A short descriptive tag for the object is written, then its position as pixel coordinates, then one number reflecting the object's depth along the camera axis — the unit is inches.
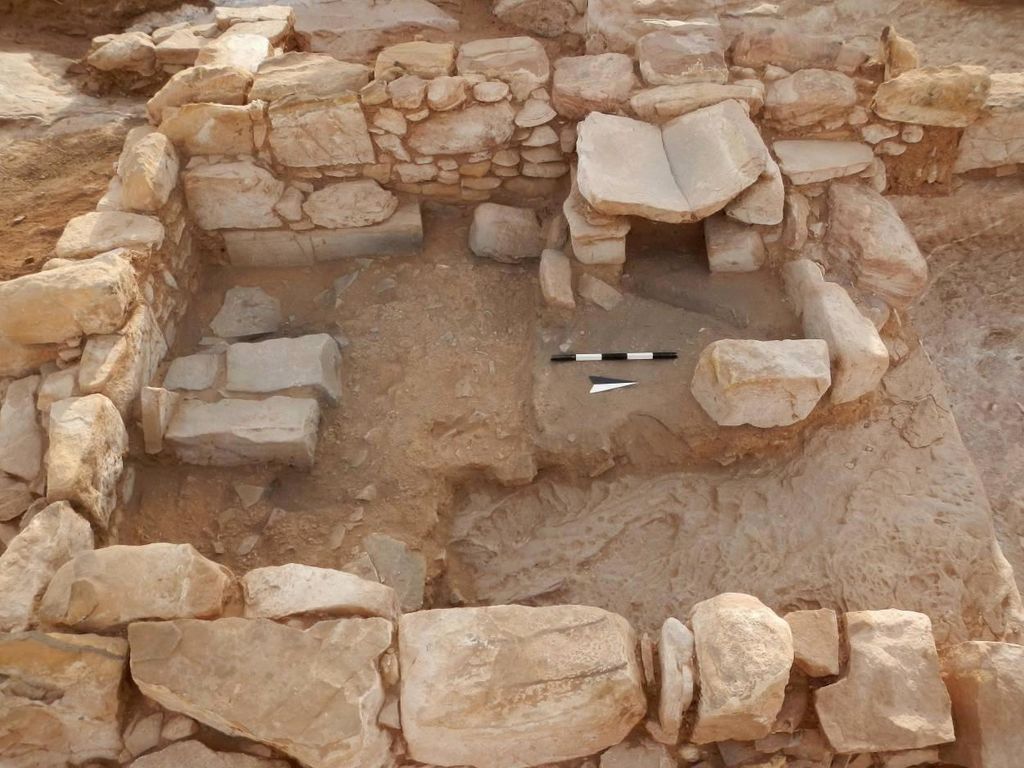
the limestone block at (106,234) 163.6
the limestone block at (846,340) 153.6
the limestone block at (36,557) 109.4
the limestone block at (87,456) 127.3
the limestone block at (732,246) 172.6
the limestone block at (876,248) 173.6
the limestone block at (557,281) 170.9
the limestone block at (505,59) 184.7
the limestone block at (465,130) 184.4
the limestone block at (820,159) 179.9
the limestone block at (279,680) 101.8
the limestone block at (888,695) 104.7
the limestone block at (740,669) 102.7
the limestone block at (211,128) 181.5
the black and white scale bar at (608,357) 163.6
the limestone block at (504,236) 191.3
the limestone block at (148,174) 170.4
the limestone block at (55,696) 104.6
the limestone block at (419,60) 184.1
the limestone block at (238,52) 204.7
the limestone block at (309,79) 186.1
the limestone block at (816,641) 109.8
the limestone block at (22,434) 136.9
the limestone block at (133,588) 109.5
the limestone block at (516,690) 104.0
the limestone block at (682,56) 183.0
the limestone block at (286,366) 163.8
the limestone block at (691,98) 179.8
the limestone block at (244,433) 153.9
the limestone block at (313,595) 112.5
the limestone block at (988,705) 101.9
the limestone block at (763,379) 146.8
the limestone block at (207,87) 187.2
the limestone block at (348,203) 189.2
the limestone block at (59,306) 147.3
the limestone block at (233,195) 184.2
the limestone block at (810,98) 180.9
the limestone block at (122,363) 144.9
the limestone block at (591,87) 181.2
